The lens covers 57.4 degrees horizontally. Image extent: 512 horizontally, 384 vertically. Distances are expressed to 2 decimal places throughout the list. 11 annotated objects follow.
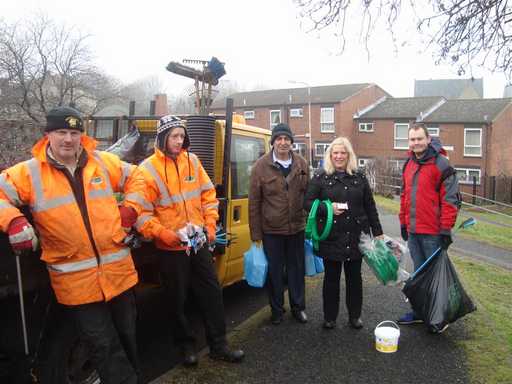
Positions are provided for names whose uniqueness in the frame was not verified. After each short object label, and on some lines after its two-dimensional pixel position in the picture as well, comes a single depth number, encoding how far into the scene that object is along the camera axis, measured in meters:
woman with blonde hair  4.14
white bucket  3.78
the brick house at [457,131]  32.31
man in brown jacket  4.27
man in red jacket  4.13
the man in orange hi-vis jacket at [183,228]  3.32
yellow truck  2.60
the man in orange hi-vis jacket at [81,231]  2.53
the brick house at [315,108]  39.41
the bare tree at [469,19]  5.62
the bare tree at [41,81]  23.67
